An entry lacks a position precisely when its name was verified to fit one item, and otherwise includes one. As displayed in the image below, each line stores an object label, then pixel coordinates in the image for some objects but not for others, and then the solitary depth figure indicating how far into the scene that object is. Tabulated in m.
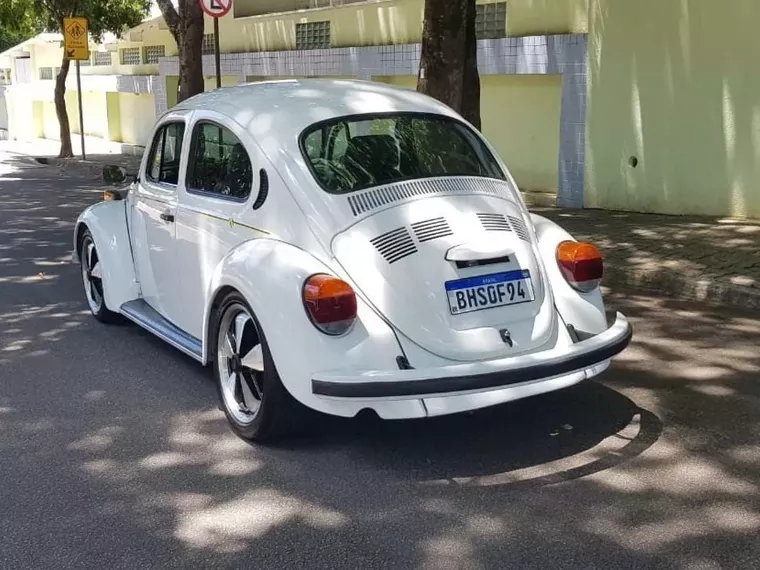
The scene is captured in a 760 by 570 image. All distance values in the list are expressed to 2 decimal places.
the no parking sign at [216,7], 12.45
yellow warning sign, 21.72
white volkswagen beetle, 4.25
